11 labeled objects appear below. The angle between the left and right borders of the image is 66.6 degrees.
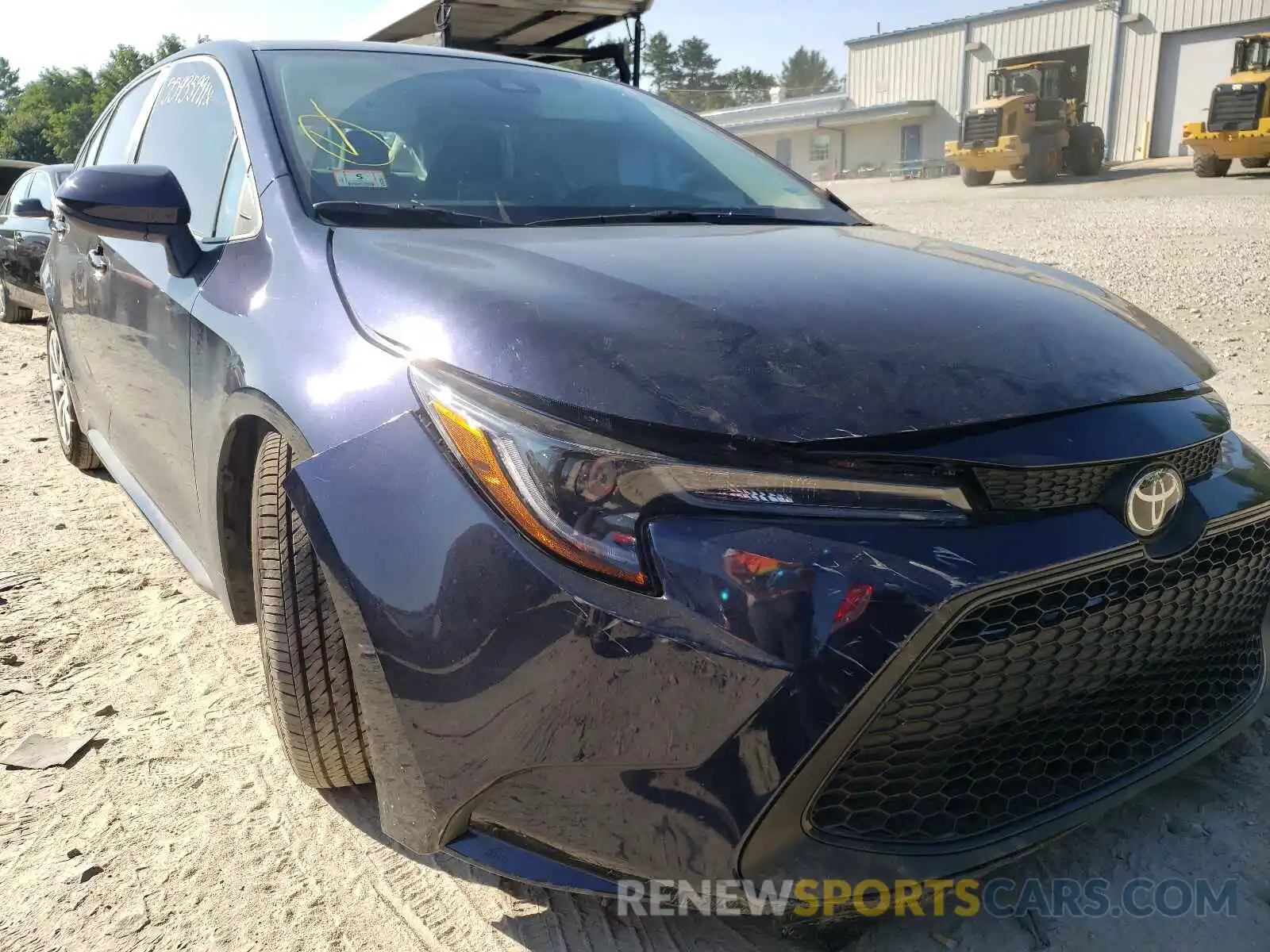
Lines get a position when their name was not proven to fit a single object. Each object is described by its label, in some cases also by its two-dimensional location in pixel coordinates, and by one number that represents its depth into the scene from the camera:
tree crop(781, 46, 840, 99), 108.61
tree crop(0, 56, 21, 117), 92.50
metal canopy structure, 7.00
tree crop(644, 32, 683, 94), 89.12
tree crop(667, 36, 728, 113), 89.44
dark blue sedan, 1.21
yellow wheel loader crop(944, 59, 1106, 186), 22.05
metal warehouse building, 28.94
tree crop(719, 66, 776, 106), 74.94
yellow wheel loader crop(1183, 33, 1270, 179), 18.73
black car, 7.05
